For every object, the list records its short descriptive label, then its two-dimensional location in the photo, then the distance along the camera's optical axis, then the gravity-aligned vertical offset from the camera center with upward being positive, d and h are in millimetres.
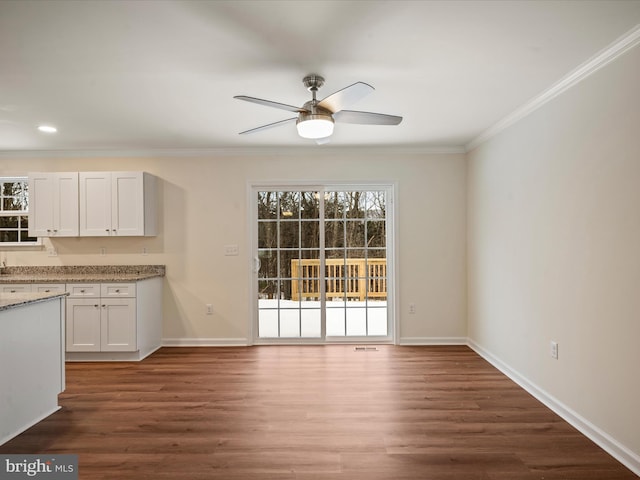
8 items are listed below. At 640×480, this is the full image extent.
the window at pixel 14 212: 4699 +439
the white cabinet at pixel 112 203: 4402 +507
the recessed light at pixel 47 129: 3727 +1188
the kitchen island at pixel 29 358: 2402 -759
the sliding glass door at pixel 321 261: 4805 -208
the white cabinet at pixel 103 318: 4059 -760
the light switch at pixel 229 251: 4691 -67
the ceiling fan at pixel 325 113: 2342 +902
